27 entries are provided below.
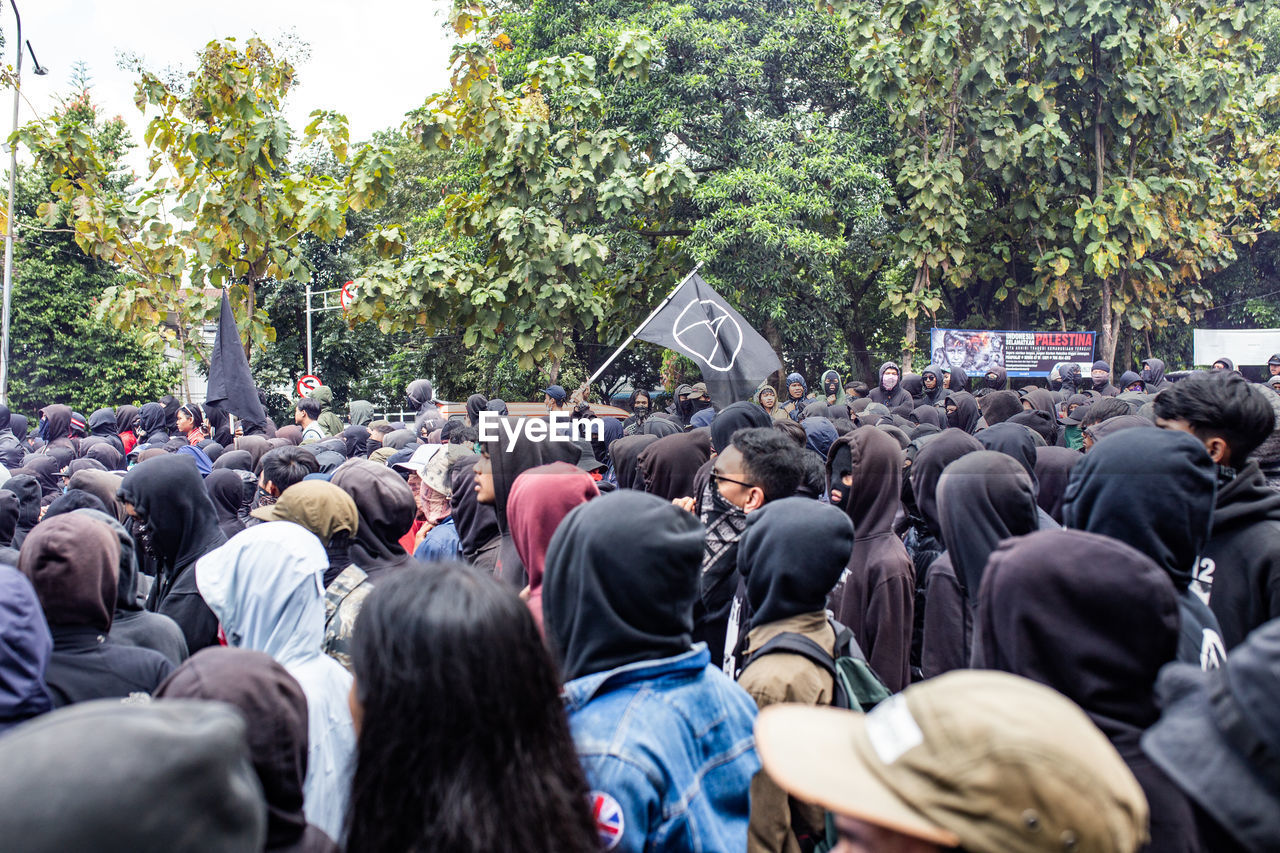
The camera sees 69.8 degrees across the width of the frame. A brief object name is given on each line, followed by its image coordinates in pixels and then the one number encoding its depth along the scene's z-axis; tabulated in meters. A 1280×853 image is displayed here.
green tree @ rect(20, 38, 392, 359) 8.76
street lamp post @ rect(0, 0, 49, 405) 14.40
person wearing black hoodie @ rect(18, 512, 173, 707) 2.68
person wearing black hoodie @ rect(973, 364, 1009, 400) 12.05
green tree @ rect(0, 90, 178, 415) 25.19
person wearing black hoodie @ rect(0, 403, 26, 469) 8.49
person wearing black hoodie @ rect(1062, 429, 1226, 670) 2.41
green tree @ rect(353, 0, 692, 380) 11.09
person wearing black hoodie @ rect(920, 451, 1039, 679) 2.96
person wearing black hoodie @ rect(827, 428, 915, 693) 3.63
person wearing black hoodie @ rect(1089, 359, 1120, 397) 11.48
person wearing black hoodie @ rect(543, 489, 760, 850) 1.79
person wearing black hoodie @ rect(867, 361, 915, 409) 10.32
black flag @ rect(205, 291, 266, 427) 7.50
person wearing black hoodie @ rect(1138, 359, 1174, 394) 11.41
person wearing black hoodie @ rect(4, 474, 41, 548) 5.43
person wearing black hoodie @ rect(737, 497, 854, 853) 2.54
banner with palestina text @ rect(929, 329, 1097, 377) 14.73
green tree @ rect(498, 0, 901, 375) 14.60
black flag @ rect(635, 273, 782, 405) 5.96
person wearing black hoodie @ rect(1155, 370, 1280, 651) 2.64
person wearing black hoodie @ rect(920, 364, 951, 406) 10.21
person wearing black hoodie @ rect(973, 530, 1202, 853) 1.82
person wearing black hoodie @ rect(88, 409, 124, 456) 10.19
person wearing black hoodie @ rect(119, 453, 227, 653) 3.93
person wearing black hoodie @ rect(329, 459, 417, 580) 3.82
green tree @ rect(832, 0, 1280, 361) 14.25
